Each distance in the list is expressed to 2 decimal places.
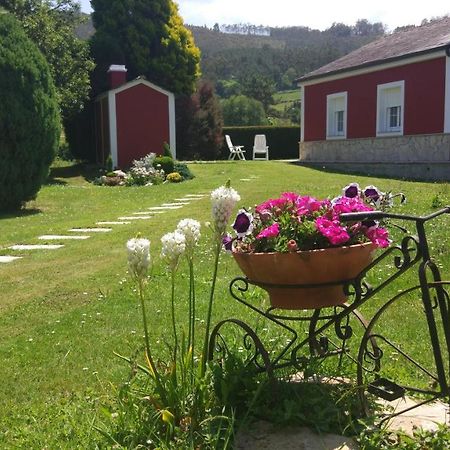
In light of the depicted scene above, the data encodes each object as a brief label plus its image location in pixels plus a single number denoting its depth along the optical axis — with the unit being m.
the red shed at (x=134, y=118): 21.78
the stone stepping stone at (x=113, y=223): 9.56
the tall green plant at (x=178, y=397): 2.32
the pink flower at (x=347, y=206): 2.51
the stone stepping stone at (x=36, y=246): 7.82
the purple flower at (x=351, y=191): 2.75
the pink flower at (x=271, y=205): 2.66
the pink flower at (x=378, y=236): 2.49
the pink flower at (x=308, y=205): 2.57
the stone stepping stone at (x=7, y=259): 7.06
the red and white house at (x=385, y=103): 16.88
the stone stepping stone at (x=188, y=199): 12.49
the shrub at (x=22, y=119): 11.68
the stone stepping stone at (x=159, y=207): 11.30
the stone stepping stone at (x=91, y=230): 8.93
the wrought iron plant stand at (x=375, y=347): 2.23
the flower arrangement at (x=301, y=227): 2.43
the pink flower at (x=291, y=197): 2.66
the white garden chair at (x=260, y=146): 25.73
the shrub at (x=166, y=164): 18.16
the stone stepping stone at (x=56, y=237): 8.45
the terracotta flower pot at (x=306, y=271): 2.38
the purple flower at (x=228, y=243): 2.67
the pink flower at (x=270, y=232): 2.46
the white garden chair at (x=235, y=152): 25.52
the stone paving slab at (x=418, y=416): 2.47
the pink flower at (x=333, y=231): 2.36
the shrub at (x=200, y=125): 26.80
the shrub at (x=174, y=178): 17.38
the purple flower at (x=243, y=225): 2.56
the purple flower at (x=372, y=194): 2.79
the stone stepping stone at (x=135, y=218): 10.00
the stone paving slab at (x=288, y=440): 2.28
